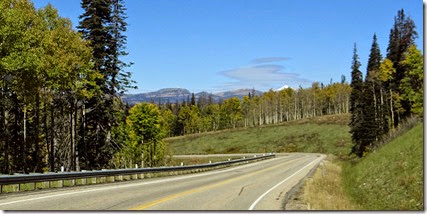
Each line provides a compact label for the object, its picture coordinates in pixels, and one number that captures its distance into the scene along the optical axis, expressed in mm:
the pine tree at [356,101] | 64275
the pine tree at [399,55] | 53338
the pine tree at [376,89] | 60159
